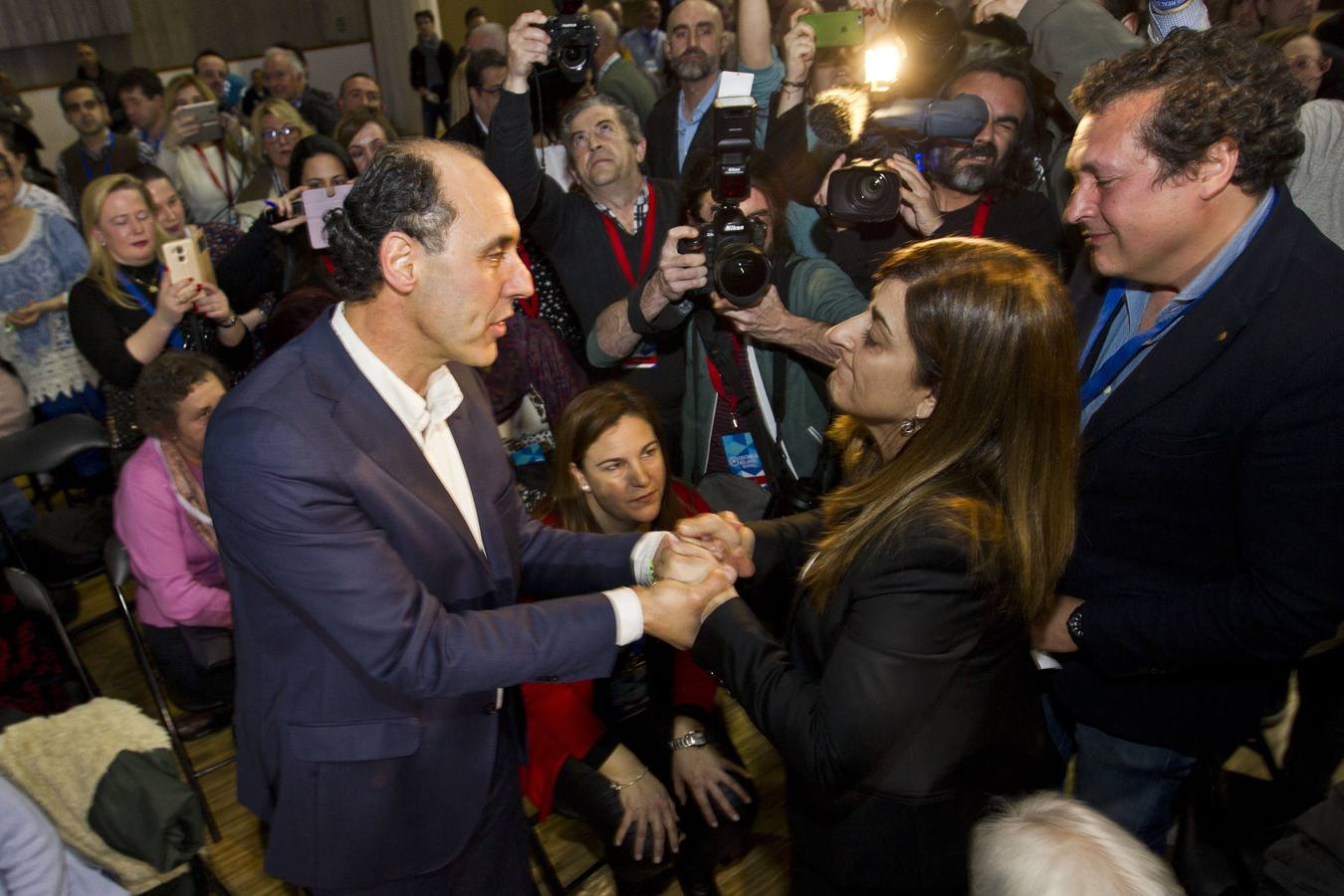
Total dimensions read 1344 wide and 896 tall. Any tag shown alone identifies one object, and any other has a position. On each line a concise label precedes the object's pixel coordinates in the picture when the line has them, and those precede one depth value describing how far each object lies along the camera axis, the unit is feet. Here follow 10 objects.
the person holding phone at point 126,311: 10.76
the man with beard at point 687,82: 13.71
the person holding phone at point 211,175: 16.49
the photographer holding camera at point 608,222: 9.35
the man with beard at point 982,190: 8.19
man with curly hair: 4.53
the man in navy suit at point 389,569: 4.26
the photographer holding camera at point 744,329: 7.50
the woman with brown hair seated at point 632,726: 6.82
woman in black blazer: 4.01
